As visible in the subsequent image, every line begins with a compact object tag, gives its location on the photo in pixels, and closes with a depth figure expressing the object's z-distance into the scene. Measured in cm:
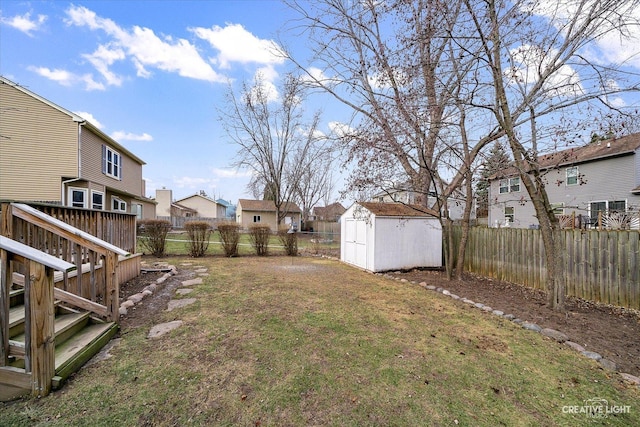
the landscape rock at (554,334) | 367
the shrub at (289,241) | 1242
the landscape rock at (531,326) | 401
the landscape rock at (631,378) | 276
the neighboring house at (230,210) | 4838
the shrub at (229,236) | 1129
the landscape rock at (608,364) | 301
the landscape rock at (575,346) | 341
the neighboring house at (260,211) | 3381
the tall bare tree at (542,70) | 468
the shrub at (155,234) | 1060
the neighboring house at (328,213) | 3412
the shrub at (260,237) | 1206
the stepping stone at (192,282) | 638
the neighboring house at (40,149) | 1147
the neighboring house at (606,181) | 1415
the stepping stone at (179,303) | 468
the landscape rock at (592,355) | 321
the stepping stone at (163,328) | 356
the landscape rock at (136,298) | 478
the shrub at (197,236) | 1102
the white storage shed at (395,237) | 852
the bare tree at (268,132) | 1988
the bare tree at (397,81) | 555
